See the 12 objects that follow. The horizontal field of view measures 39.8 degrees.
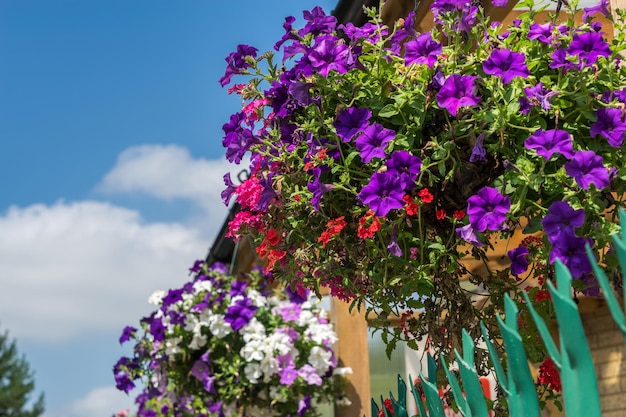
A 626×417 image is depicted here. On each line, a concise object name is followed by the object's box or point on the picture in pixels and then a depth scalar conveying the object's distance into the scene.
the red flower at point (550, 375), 2.15
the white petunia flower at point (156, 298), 5.56
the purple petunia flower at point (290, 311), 5.27
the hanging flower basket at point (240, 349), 5.04
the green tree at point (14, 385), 40.03
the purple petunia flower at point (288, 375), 4.94
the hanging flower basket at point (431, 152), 1.70
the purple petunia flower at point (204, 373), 5.16
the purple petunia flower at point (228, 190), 2.24
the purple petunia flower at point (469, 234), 1.76
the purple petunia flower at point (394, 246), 1.83
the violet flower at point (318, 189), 1.87
